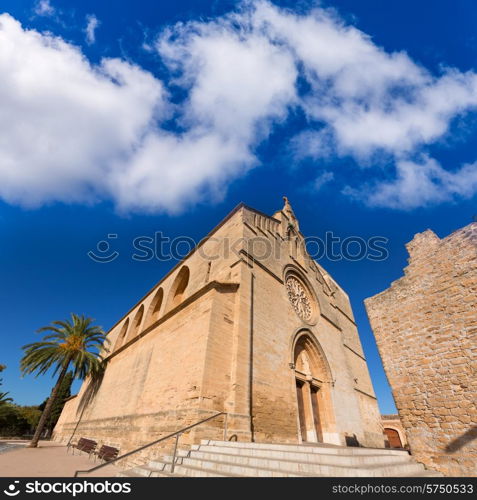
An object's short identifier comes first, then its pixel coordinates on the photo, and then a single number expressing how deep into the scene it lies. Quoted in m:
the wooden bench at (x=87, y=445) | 9.91
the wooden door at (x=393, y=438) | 24.33
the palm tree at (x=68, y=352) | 15.77
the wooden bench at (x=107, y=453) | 8.09
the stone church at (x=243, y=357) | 7.21
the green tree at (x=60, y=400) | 29.94
